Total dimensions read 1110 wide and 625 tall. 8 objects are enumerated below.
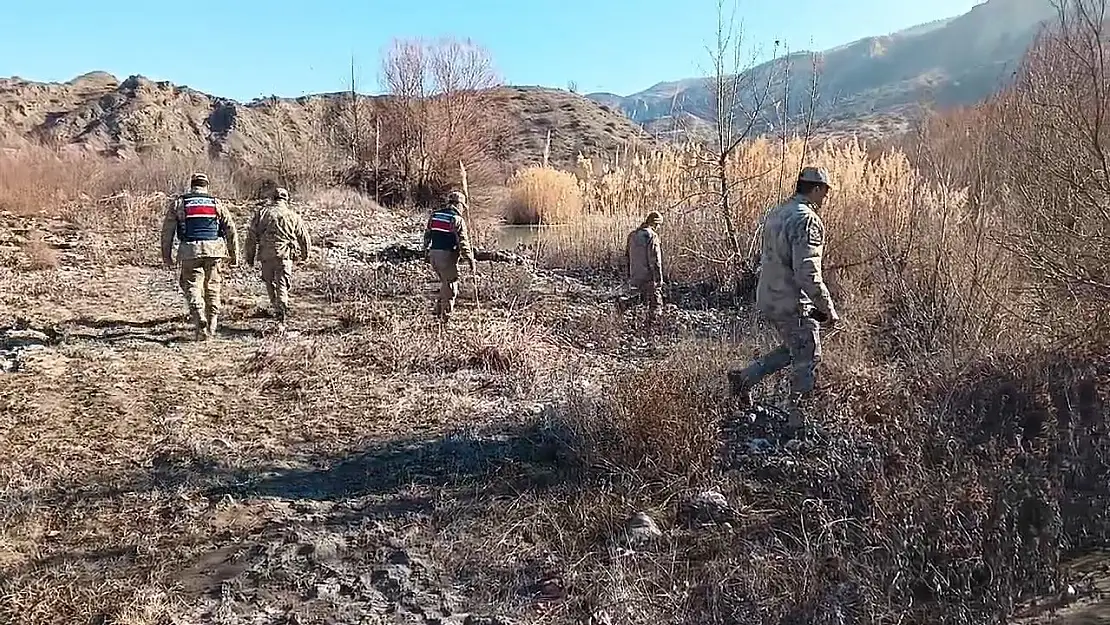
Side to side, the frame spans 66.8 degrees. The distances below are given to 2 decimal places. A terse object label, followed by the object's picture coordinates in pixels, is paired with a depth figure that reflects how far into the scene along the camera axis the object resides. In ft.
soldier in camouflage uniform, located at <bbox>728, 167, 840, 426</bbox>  17.56
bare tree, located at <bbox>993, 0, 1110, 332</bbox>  18.66
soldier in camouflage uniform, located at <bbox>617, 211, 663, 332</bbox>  30.35
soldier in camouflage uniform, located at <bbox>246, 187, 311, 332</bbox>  28.27
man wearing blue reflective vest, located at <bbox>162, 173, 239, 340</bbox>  25.98
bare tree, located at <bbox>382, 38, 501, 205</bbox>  81.76
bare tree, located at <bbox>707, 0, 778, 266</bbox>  33.09
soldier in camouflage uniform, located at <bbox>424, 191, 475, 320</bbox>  28.71
